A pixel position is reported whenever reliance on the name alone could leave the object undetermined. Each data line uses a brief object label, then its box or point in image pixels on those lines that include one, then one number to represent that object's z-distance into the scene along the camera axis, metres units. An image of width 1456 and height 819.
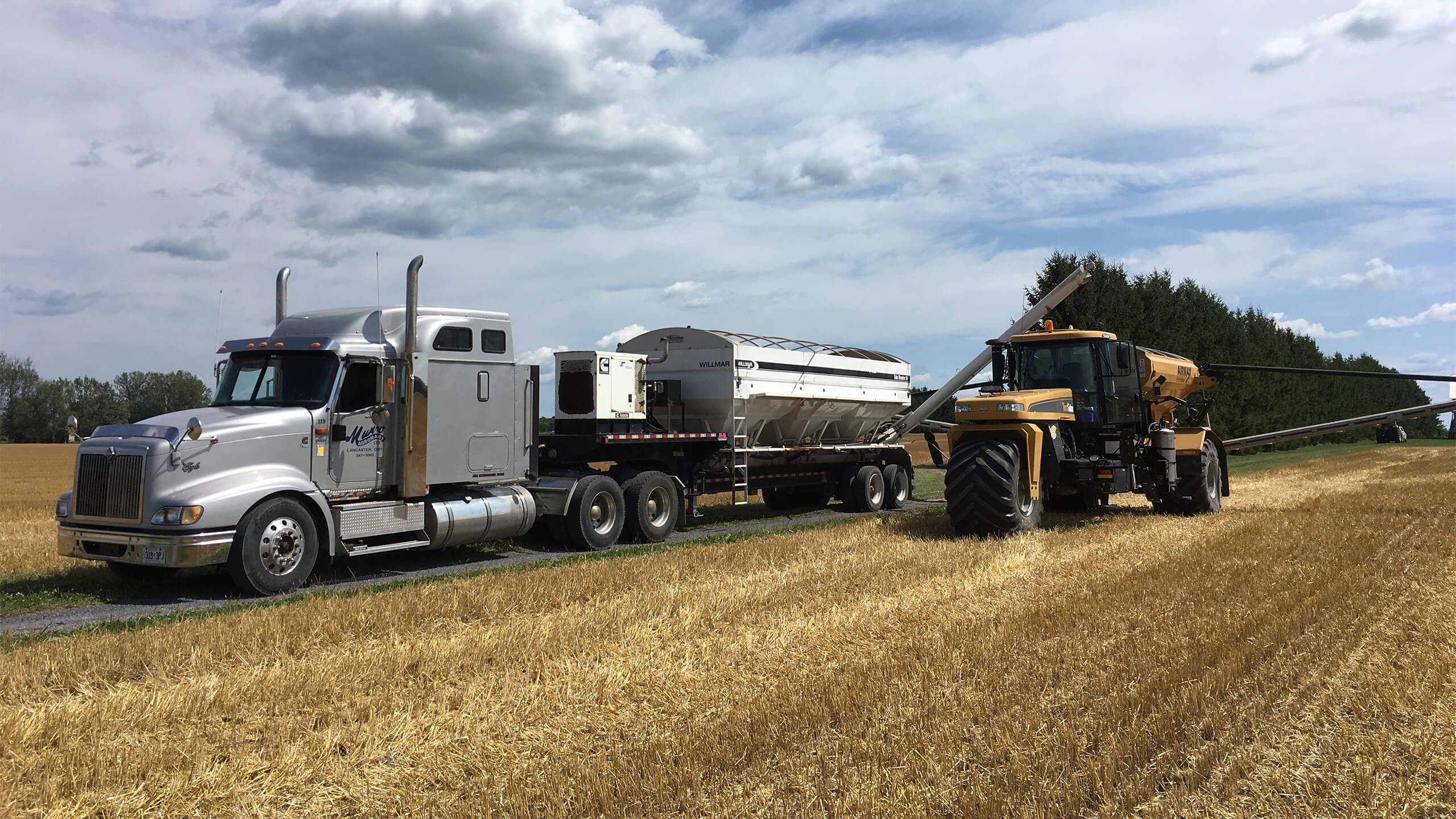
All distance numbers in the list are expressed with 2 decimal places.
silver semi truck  9.98
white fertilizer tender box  15.55
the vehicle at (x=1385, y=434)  52.51
